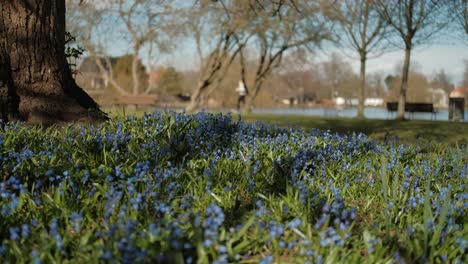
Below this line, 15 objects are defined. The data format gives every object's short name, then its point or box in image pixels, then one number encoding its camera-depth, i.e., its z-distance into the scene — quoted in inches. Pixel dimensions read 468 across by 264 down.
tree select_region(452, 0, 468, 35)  587.4
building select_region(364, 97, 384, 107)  2636.3
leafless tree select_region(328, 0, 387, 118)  784.3
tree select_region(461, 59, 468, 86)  1389.3
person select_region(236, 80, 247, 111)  1051.9
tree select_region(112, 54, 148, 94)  1711.5
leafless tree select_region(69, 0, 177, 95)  855.1
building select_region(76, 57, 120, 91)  1253.2
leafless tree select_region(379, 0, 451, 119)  630.5
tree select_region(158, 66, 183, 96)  2021.4
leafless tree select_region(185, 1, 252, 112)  897.5
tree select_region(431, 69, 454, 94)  2047.5
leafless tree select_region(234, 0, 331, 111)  855.1
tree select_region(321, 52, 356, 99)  1931.6
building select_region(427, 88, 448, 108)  2603.3
